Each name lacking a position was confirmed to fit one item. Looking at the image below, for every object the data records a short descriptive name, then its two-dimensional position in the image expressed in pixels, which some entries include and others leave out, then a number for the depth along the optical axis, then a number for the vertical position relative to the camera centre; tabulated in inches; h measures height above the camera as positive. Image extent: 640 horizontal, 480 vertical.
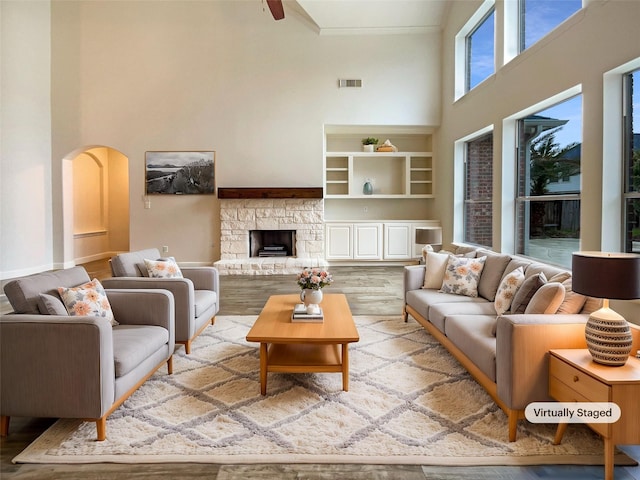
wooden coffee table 109.0 -30.3
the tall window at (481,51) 251.9 +112.8
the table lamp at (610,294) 80.0 -13.3
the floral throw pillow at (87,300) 103.9 -19.1
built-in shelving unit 355.3 +51.2
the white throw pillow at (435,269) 169.0 -17.7
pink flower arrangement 134.0 -17.5
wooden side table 73.6 -30.2
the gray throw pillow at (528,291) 109.1 -17.1
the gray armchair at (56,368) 85.7 -29.3
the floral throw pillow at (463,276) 156.0 -19.3
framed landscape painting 332.8 +42.9
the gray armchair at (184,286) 136.4 -21.6
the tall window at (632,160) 136.9 +21.7
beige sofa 87.8 -27.6
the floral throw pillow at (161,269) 150.9 -15.7
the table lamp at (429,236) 215.5 -5.4
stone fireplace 331.6 +2.1
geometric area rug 83.4 -45.2
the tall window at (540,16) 170.6 +93.8
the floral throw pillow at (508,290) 123.0 -19.2
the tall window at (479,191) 253.1 +22.6
